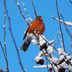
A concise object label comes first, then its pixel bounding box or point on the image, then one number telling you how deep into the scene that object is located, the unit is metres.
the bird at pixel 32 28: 7.32
